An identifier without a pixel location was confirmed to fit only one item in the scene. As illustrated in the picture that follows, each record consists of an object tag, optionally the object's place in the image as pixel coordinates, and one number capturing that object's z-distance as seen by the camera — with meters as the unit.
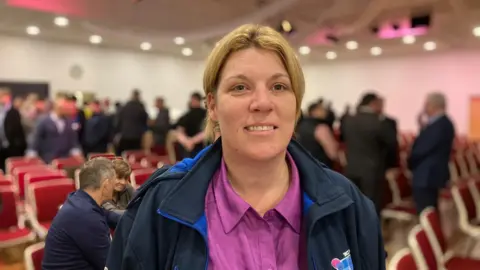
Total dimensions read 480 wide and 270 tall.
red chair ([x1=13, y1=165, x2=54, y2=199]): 5.04
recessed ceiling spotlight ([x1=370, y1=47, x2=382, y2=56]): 13.66
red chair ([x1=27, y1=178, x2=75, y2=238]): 4.02
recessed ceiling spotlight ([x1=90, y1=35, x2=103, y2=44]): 11.07
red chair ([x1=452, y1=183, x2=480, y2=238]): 4.21
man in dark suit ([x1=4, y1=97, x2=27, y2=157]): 7.52
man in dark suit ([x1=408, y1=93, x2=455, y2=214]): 5.00
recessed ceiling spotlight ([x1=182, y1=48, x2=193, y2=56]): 13.34
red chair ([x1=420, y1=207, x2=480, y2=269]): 2.88
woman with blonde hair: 1.02
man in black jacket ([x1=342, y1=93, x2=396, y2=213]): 4.87
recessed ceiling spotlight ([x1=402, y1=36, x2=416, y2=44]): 11.52
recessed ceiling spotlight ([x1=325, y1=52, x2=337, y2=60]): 14.66
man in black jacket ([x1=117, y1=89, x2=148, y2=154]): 7.48
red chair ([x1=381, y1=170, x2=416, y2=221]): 5.11
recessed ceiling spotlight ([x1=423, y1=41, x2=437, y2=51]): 12.91
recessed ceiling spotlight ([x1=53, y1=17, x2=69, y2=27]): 8.79
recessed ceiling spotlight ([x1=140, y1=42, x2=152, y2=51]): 12.30
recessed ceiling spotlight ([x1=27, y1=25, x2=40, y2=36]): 10.07
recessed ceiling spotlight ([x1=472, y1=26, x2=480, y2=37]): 10.36
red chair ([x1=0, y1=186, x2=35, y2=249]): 4.06
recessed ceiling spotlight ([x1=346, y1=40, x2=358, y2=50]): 12.16
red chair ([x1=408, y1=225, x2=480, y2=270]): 2.49
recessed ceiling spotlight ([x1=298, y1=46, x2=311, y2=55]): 12.39
